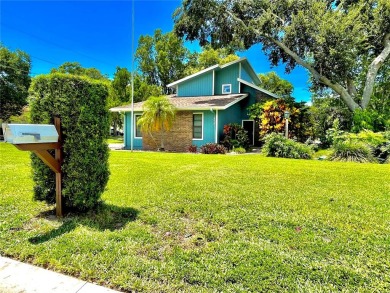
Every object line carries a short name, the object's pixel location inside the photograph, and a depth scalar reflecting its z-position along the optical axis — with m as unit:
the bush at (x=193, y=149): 15.27
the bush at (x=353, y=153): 10.09
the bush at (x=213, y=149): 14.14
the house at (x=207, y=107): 15.43
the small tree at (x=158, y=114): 14.70
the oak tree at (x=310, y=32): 13.85
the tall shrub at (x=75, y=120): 3.49
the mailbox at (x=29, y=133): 2.83
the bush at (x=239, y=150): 14.18
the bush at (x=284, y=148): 11.27
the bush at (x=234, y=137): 15.03
